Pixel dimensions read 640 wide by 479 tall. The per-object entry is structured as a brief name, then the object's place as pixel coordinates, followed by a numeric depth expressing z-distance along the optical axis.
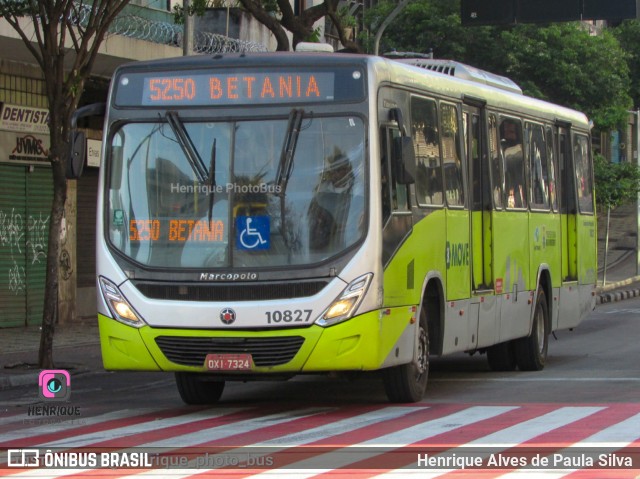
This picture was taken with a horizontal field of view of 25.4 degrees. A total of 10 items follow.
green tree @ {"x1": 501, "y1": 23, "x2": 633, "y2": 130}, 45.06
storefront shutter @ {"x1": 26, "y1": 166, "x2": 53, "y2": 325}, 25.58
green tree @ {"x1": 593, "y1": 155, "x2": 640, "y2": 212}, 40.16
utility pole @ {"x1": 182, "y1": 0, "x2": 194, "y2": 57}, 23.10
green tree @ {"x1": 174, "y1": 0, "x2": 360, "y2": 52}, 22.78
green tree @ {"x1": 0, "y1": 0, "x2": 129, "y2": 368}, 17.45
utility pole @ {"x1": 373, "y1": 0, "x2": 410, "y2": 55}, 26.58
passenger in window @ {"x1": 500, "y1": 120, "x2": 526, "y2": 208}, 16.39
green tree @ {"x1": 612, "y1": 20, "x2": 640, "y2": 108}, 62.78
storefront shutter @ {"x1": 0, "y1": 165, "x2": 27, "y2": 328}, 24.78
